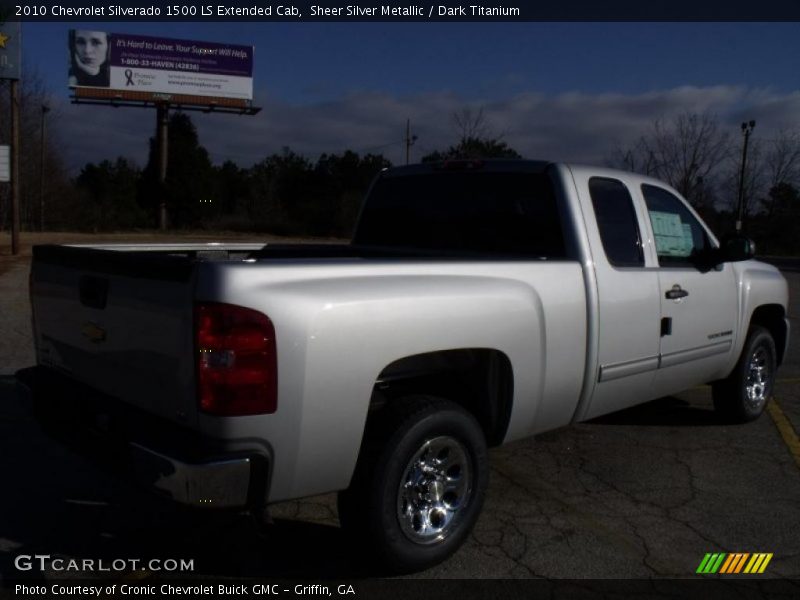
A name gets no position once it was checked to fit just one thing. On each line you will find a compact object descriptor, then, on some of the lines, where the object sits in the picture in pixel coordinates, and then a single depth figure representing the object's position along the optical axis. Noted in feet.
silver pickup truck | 9.90
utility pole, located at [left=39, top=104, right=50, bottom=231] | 149.79
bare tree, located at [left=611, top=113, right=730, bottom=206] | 95.80
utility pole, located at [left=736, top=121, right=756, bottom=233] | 141.06
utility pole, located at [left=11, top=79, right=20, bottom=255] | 62.64
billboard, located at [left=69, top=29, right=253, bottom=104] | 143.23
